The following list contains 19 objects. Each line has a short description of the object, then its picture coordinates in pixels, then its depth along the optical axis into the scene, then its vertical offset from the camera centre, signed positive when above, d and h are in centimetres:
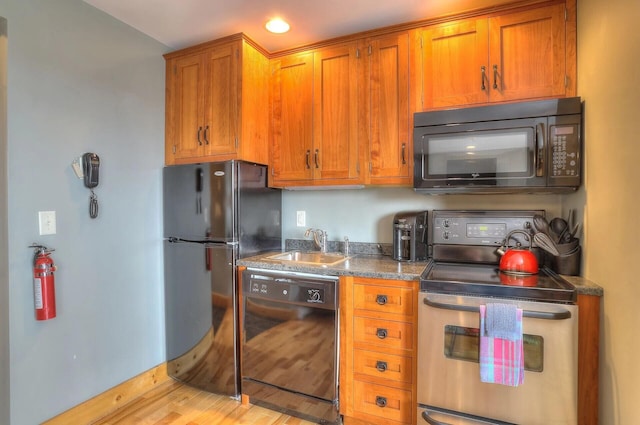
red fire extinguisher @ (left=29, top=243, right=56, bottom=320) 159 -39
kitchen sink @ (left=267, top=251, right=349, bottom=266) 209 -36
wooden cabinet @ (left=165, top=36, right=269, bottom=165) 214 +75
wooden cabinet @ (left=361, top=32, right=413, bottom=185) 196 +60
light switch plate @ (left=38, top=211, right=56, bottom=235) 166 -7
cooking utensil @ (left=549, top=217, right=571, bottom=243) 172 -12
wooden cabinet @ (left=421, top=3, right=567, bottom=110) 168 +83
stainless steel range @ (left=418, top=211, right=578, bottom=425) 135 -65
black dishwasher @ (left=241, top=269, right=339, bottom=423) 179 -81
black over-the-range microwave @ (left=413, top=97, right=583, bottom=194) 160 +32
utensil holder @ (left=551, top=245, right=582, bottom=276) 162 -28
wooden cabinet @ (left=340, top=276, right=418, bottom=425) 164 -77
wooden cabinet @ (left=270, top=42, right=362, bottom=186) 211 +63
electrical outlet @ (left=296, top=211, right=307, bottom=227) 258 -9
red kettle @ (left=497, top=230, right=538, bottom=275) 164 -29
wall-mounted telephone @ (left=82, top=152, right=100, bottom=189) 183 +23
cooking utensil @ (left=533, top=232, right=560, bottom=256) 162 -19
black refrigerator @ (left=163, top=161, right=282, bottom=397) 206 -33
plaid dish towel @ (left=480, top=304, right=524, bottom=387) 135 -65
